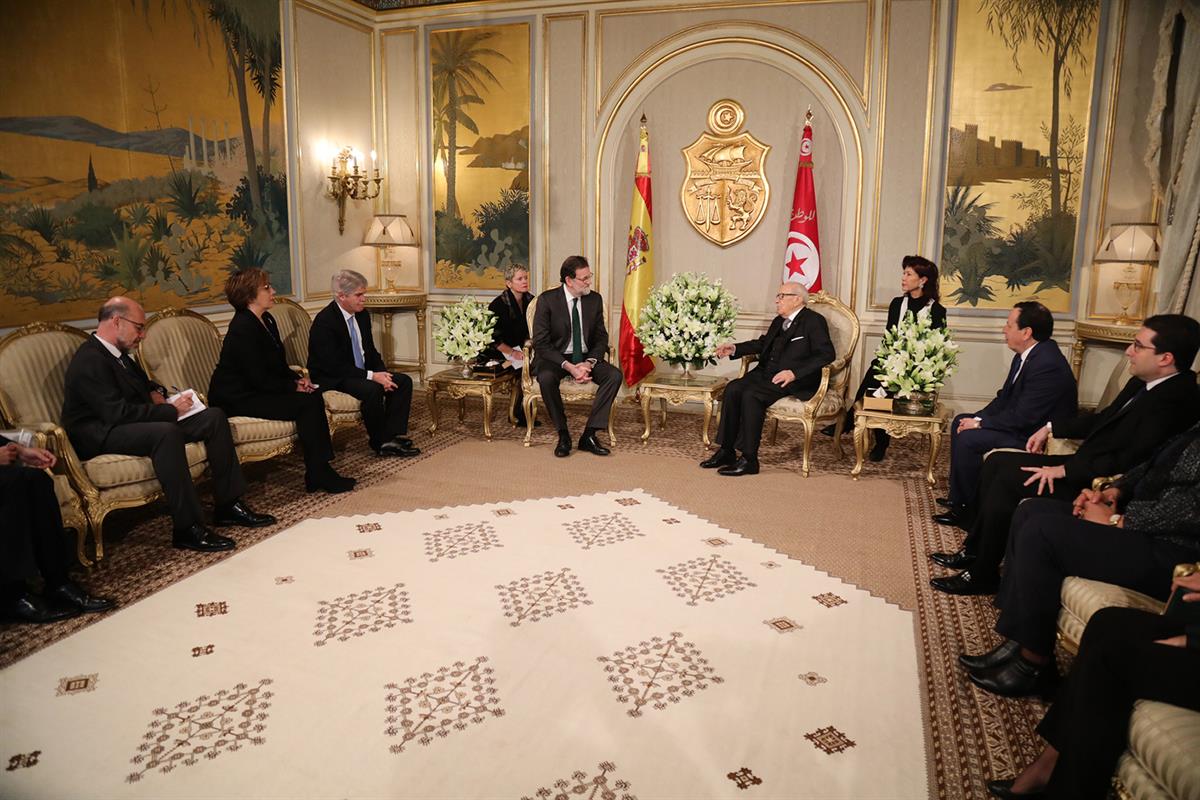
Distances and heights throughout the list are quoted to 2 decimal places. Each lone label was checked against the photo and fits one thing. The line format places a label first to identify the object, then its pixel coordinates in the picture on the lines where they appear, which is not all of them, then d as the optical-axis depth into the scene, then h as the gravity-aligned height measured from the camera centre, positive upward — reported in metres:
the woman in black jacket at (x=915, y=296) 6.58 -0.20
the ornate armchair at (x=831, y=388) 6.40 -0.94
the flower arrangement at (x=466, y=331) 7.24 -0.55
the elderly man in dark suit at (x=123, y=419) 4.67 -0.88
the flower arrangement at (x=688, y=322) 6.84 -0.43
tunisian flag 7.78 +0.33
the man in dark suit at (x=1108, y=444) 3.72 -0.83
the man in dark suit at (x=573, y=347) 6.96 -0.68
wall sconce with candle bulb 8.66 +0.90
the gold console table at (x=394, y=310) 9.01 -0.48
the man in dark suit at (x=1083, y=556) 3.16 -1.08
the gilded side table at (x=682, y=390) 6.86 -0.99
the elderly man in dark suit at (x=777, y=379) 6.43 -0.85
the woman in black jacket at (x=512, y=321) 7.76 -0.49
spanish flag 8.23 +0.02
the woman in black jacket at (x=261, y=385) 5.71 -0.82
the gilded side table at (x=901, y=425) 6.01 -1.12
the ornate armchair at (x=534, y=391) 7.04 -1.03
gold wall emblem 8.23 +0.88
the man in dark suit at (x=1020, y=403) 5.02 -0.79
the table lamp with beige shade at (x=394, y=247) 8.97 +0.22
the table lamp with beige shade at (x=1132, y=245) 6.67 +0.22
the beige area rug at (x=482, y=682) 2.84 -1.68
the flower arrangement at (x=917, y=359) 5.96 -0.63
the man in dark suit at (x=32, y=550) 3.83 -1.33
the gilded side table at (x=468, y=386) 7.21 -1.03
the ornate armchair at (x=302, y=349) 6.43 -0.68
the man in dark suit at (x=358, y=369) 6.56 -0.81
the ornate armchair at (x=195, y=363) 5.50 -0.69
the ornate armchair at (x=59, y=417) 4.47 -0.85
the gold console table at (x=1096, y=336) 6.64 -0.52
